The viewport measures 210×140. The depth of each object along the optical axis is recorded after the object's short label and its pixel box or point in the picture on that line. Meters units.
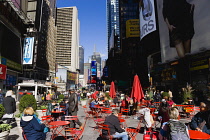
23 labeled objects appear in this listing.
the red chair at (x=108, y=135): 5.34
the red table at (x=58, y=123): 5.98
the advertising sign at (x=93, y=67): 101.66
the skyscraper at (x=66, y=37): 140.25
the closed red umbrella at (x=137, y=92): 10.63
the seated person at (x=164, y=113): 6.47
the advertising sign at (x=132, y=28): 49.12
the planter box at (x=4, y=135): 5.40
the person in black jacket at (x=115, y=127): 5.36
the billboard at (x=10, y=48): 22.02
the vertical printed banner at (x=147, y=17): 33.90
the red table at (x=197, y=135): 4.41
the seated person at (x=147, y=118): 6.87
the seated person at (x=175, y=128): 3.85
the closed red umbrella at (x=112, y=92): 17.99
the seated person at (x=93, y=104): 12.31
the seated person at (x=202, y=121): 5.15
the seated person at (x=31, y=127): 4.59
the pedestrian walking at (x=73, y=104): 8.43
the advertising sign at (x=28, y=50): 29.19
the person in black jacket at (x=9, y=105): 8.94
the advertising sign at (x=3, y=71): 21.00
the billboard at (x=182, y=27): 20.47
